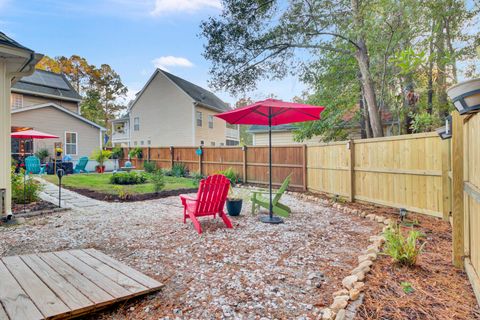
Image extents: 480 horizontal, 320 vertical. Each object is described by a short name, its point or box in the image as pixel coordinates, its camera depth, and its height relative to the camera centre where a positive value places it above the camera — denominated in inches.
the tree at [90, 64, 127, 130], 1200.2 +337.1
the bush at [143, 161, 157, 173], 574.6 -12.8
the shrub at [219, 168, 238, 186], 418.6 -23.7
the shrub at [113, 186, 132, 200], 299.8 -37.2
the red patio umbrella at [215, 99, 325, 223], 192.1 +37.1
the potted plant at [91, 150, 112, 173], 594.9 +10.8
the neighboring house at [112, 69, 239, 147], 772.0 +139.2
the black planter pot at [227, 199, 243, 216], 222.5 -39.5
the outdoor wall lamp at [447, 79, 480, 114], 80.1 +19.0
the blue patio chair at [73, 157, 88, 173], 571.9 -6.3
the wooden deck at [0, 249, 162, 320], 80.2 -43.8
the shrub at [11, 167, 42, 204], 250.5 -26.1
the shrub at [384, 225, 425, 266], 110.7 -39.5
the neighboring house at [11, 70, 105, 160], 554.8 +99.8
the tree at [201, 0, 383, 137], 322.7 +158.2
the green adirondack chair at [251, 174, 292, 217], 221.3 -38.9
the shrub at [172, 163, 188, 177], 521.0 -18.5
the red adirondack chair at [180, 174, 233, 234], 181.9 -27.9
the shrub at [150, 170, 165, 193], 330.8 -28.6
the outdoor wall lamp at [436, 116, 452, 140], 127.2 +13.6
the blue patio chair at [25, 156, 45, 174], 513.3 -4.5
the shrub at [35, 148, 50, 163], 566.9 +18.5
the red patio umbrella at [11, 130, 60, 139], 370.8 +40.0
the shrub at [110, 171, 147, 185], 402.0 -26.3
